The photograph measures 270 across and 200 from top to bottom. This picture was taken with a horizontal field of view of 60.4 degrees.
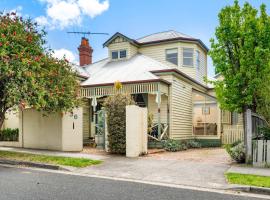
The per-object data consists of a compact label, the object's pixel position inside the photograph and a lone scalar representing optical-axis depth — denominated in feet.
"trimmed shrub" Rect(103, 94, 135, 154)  33.16
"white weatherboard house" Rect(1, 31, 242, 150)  45.80
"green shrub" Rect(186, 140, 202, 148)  48.58
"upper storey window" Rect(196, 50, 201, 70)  59.09
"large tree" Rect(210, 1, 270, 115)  26.67
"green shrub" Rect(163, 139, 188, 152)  41.47
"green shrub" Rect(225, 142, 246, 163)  28.20
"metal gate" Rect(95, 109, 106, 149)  38.04
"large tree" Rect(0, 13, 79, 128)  28.20
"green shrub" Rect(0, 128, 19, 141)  42.48
